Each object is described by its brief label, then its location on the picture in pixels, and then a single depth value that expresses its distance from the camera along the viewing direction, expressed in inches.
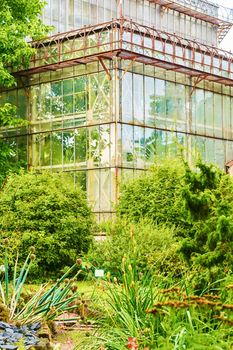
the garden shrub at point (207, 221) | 434.3
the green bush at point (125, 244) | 733.4
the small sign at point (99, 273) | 446.7
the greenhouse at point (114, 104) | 1167.6
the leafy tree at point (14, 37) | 1182.9
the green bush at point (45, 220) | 808.3
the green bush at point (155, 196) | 898.7
